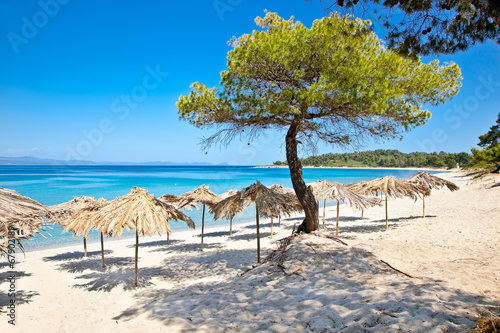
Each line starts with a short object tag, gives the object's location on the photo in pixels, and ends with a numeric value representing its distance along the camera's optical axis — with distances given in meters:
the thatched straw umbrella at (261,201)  6.70
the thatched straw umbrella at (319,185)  11.87
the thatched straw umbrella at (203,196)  10.50
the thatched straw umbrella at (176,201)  10.67
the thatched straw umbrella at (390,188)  11.28
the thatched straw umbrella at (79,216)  7.94
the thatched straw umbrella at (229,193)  12.79
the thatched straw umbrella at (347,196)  9.33
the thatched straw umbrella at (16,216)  4.40
